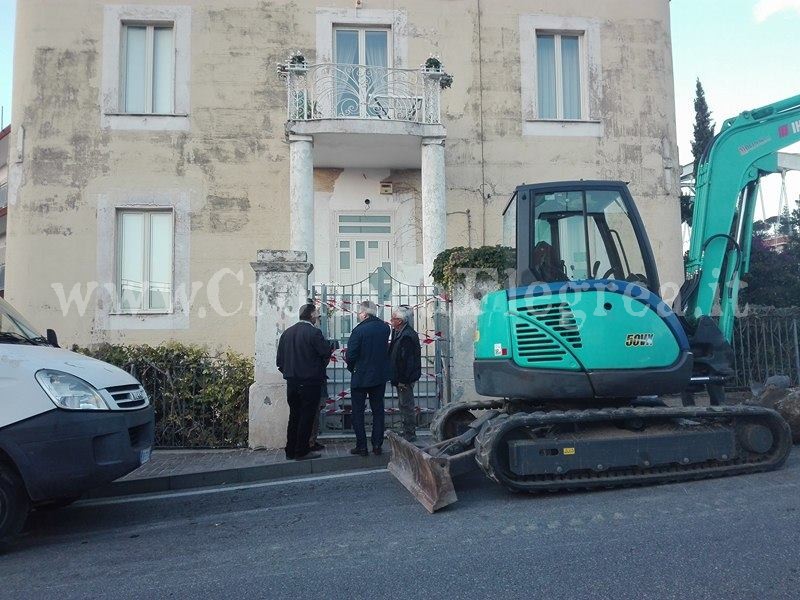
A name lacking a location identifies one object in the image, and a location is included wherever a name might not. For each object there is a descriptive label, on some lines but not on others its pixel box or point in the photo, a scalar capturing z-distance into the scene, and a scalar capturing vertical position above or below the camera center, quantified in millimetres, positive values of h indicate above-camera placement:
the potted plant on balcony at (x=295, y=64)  12312 +5023
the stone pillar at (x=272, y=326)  8758 +262
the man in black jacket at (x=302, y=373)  7871 -297
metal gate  9406 -43
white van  5047 -602
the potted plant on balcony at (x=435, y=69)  12469 +4906
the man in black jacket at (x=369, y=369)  7930 -264
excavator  5863 -303
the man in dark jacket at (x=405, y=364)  8656 -233
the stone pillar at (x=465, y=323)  9195 +287
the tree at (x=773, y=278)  17234 +1573
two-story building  12906 +3885
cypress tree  27739 +8945
